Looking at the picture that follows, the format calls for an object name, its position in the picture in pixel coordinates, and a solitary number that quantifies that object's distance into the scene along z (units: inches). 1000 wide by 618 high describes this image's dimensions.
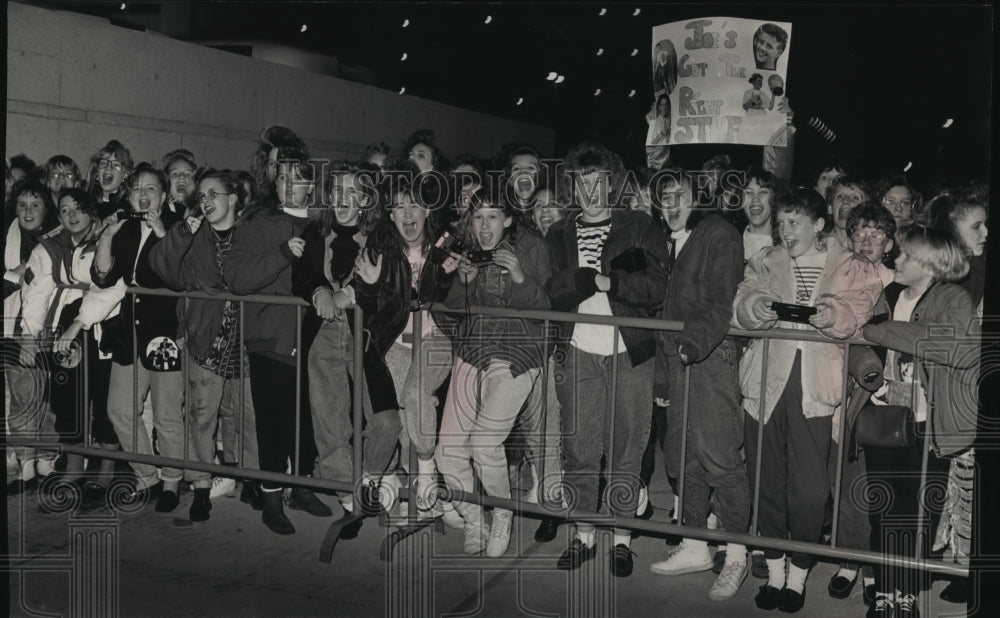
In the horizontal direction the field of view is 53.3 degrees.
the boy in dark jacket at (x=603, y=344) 196.7
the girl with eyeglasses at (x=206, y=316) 227.0
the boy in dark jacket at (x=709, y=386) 184.4
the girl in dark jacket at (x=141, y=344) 231.3
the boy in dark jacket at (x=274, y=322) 221.8
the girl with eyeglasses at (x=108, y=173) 262.7
